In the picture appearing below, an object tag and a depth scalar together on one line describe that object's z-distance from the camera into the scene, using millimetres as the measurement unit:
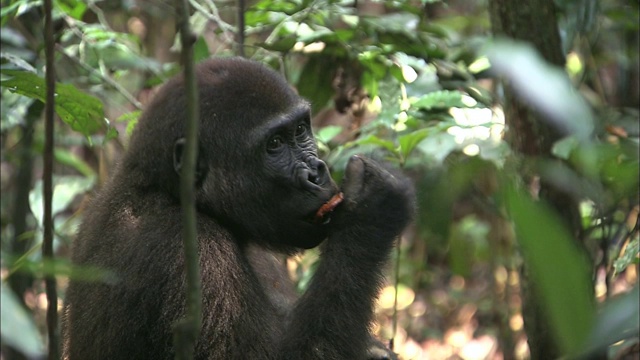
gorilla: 5426
